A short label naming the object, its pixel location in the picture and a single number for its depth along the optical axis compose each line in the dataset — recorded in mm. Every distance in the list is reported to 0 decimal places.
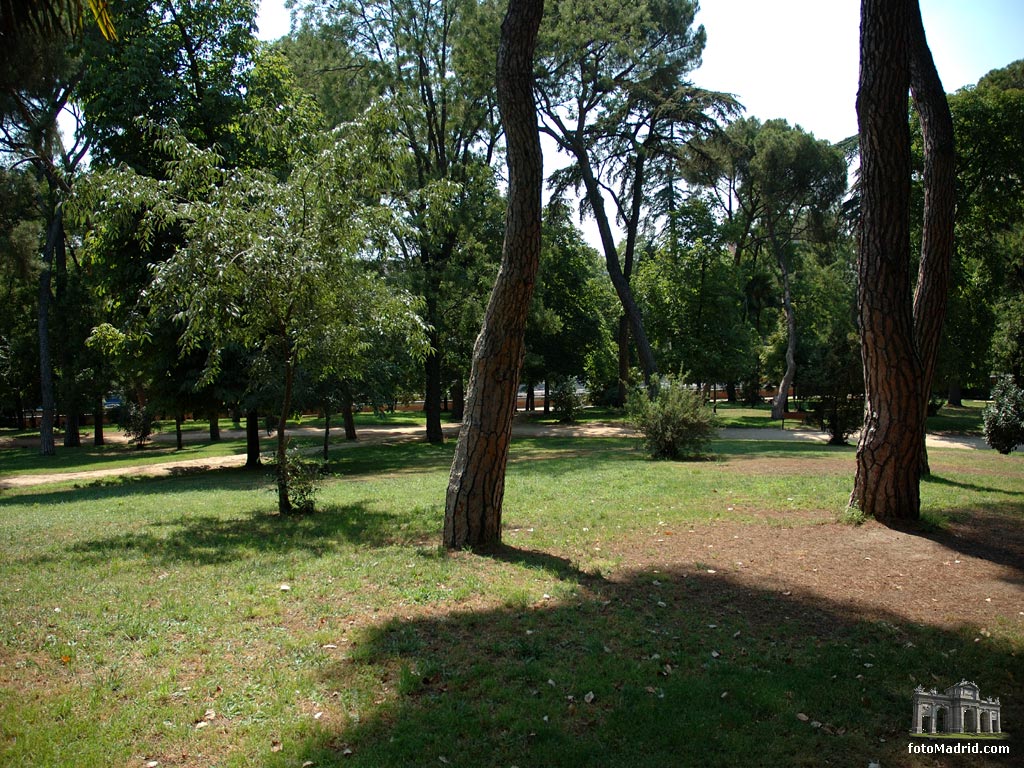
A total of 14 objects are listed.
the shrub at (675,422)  15875
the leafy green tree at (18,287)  23672
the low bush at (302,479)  9578
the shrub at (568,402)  33469
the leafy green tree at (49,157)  24469
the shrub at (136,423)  28141
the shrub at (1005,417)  15000
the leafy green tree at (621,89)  22641
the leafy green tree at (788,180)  30391
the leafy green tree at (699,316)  30344
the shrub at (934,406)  30797
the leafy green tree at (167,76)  16703
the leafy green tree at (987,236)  23141
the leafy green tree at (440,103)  22547
